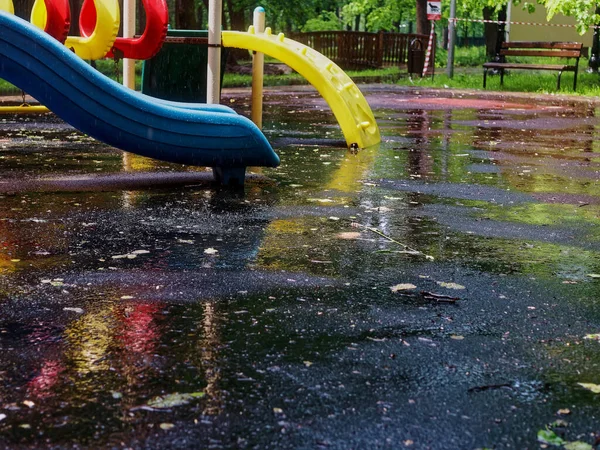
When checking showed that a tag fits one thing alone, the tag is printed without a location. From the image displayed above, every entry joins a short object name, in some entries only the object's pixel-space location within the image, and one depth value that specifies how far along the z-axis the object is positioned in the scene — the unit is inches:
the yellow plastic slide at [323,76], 430.0
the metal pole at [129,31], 448.5
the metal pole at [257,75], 448.8
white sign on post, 1044.5
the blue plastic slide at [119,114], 267.6
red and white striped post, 1112.1
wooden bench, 842.2
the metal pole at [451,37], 995.1
